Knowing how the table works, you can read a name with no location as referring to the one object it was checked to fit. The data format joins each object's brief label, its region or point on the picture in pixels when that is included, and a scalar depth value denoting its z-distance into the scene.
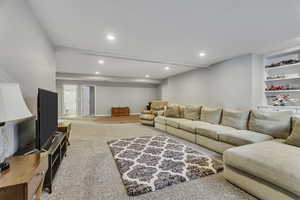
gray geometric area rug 1.85
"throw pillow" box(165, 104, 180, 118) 4.95
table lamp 0.96
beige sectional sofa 1.41
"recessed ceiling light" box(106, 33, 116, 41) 2.80
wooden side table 0.91
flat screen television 1.58
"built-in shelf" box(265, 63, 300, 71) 3.44
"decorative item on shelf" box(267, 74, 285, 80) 3.67
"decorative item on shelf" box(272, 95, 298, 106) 3.61
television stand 1.68
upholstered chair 5.67
